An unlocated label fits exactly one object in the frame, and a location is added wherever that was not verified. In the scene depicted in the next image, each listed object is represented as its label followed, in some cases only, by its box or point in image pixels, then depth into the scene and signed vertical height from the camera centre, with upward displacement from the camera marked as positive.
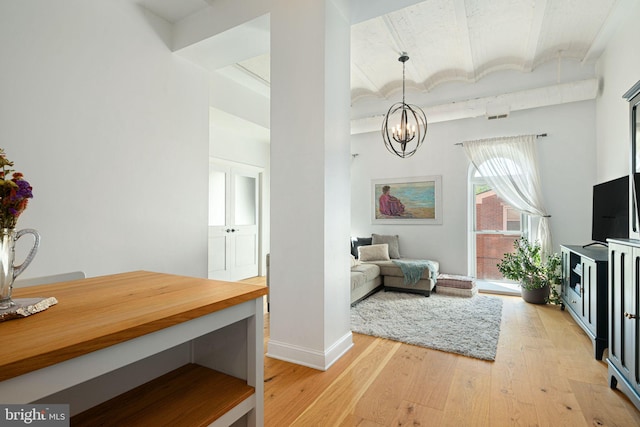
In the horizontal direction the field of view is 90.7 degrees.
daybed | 4.17 -0.76
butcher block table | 0.67 -0.34
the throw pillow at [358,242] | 5.43 -0.45
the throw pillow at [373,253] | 5.03 -0.58
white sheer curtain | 4.48 +0.68
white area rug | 2.81 -1.12
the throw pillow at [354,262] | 4.59 -0.68
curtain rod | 4.49 +1.17
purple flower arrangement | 0.86 +0.05
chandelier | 4.28 +1.43
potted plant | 4.14 -0.75
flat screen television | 2.90 +0.07
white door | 5.16 -0.11
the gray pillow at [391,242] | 5.33 -0.43
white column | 2.40 +0.27
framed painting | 5.36 +0.29
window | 4.93 -0.17
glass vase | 0.87 -0.14
